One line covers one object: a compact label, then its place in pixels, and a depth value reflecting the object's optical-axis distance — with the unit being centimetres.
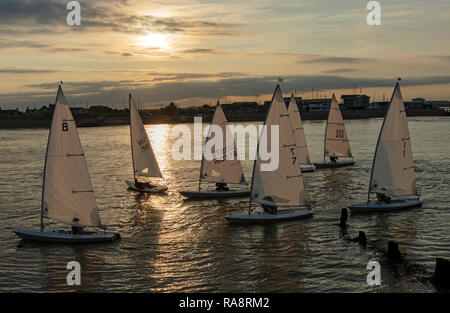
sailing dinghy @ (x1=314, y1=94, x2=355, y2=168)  6062
